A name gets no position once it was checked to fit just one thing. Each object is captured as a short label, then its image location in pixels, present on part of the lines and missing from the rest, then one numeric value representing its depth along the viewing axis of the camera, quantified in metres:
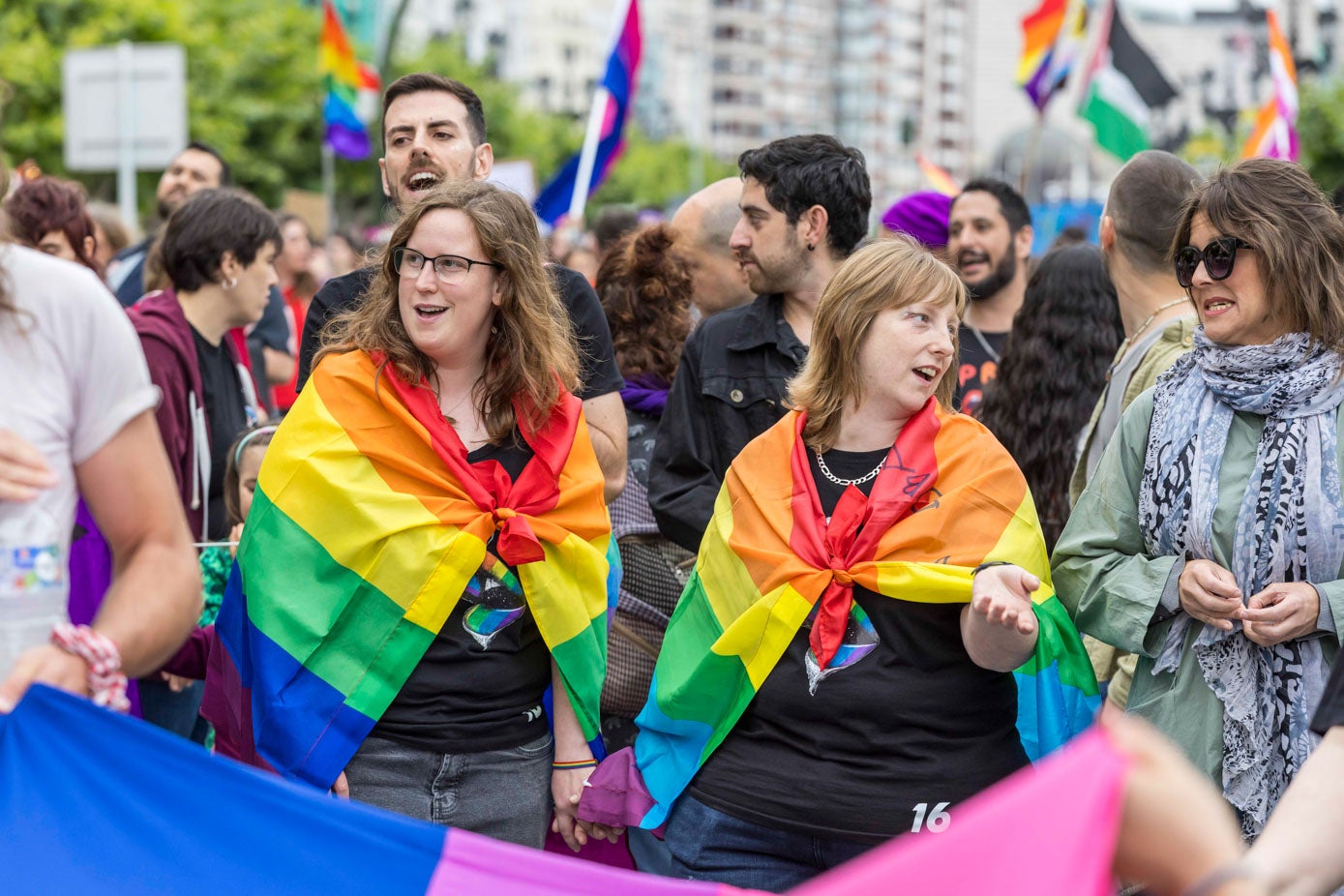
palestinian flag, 15.54
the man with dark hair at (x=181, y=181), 8.41
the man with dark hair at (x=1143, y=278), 4.78
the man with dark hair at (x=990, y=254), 6.65
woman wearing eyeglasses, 3.66
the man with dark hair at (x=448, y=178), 4.37
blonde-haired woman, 3.46
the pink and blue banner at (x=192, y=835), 2.58
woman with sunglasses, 3.51
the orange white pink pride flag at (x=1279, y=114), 15.58
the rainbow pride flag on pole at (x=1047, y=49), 17.06
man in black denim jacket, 4.61
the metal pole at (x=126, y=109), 12.80
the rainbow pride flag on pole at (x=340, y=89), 17.70
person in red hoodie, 5.55
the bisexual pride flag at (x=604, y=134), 12.06
